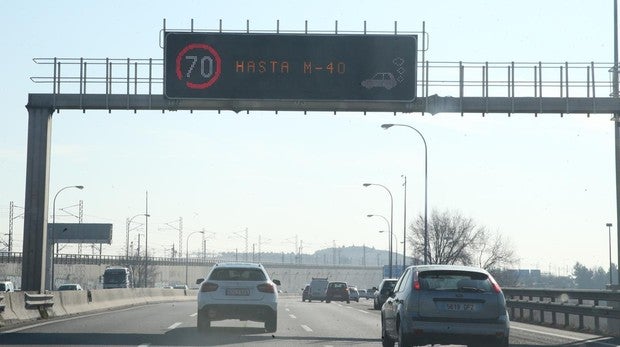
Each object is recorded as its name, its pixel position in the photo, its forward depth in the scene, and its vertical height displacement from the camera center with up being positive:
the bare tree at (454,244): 99.44 +0.51
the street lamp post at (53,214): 75.47 +2.32
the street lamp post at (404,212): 69.81 +2.58
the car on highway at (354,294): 84.72 -3.92
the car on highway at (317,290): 70.44 -2.97
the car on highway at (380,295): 41.62 -2.02
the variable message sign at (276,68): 29.33 +5.25
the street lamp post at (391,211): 75.56 +2.93
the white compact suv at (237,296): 22.48 -1.10
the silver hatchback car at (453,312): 16.42 -1.03
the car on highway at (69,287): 69.09 -2.86
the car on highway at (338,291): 66.75 -2.86
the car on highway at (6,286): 58.09 -2.39
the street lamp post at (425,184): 52.19 +3.40
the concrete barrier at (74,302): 26.73 -1.98
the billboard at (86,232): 137.88 +1.86
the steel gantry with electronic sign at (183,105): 29.88 +4.27
